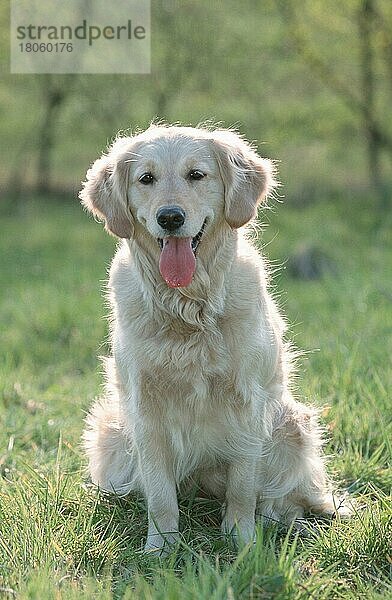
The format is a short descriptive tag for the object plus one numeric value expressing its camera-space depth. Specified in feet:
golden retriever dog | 22.09
